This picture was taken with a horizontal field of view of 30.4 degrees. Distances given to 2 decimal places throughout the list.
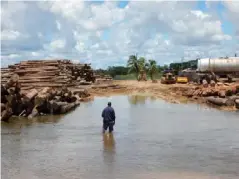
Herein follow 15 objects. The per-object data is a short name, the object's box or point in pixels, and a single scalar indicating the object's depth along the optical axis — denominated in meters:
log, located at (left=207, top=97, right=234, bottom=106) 29.66
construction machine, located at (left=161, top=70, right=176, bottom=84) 47.97
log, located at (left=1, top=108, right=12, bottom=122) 21.12
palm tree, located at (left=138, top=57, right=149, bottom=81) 62.16
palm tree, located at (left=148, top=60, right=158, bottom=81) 64.06
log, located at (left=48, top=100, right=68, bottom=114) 25.10
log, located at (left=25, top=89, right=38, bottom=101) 23.73
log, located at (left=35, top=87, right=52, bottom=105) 24.21
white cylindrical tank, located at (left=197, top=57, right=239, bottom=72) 43.12
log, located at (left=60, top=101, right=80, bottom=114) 26.08
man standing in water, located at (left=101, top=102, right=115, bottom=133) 17.56
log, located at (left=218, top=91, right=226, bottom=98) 32.65
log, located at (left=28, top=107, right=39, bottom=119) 23.67
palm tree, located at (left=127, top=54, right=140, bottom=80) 65.50
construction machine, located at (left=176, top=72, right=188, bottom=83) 47.12
